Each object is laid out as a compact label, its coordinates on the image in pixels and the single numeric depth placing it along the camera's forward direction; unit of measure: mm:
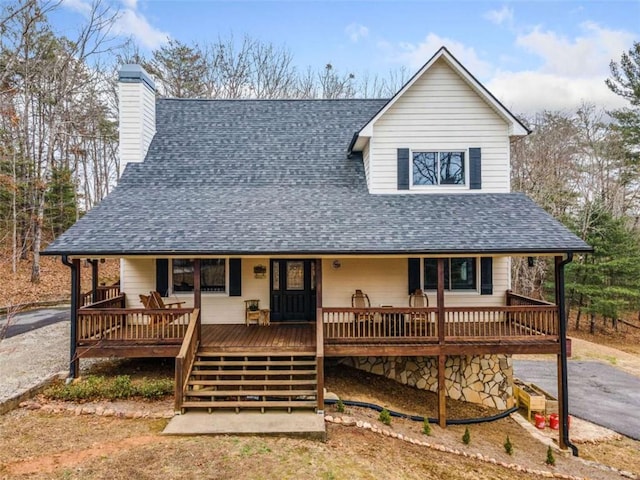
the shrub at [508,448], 7283
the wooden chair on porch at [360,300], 10036
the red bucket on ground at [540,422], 9477
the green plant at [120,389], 7609
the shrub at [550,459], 7224
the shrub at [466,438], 7484
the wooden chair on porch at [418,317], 8484
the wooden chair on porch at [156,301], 8930
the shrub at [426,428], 7562
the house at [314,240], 8117
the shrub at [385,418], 7434
